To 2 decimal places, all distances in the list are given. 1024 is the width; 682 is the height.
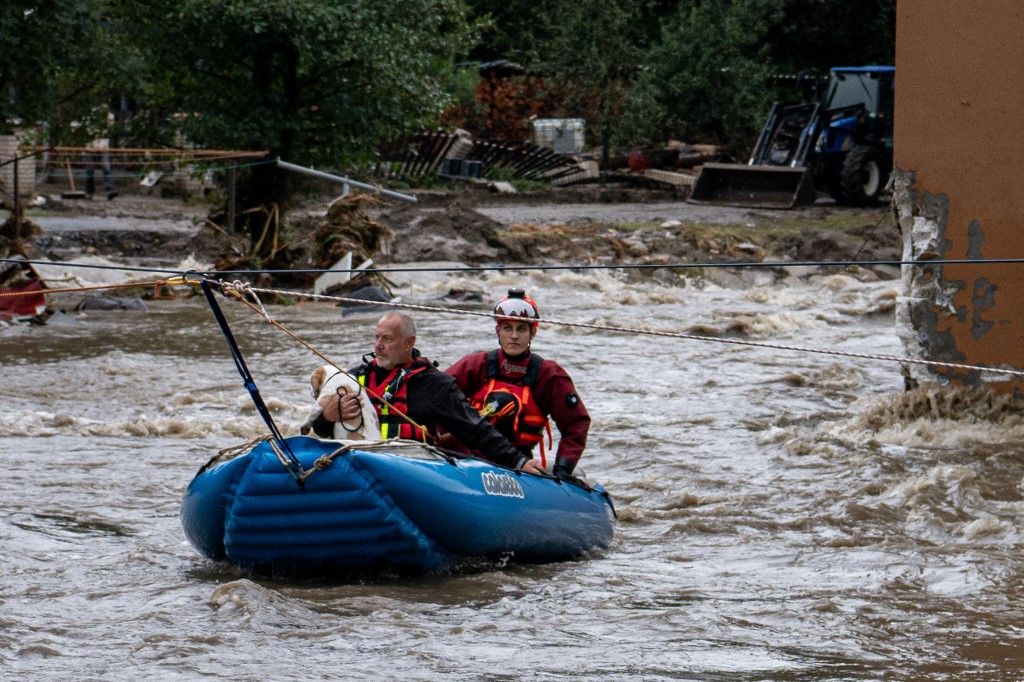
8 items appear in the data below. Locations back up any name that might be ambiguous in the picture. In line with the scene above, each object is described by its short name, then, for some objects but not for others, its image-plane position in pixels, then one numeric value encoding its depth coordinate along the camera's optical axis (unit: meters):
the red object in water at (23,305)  30.61
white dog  13.23
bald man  13.62
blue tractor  48.28
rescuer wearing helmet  14.49
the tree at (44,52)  31.28
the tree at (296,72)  35.12
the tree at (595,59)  58.97
